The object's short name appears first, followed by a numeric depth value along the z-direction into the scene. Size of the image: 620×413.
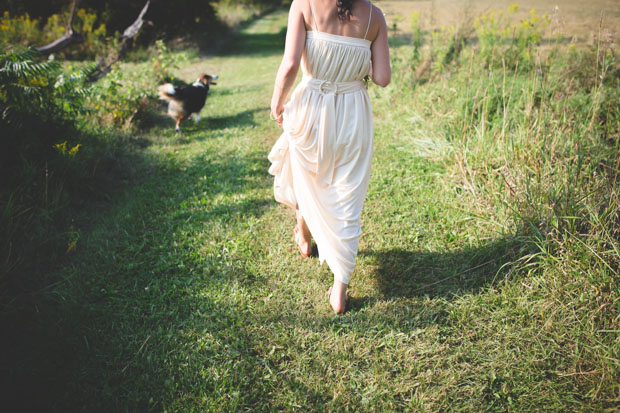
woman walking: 2.12
